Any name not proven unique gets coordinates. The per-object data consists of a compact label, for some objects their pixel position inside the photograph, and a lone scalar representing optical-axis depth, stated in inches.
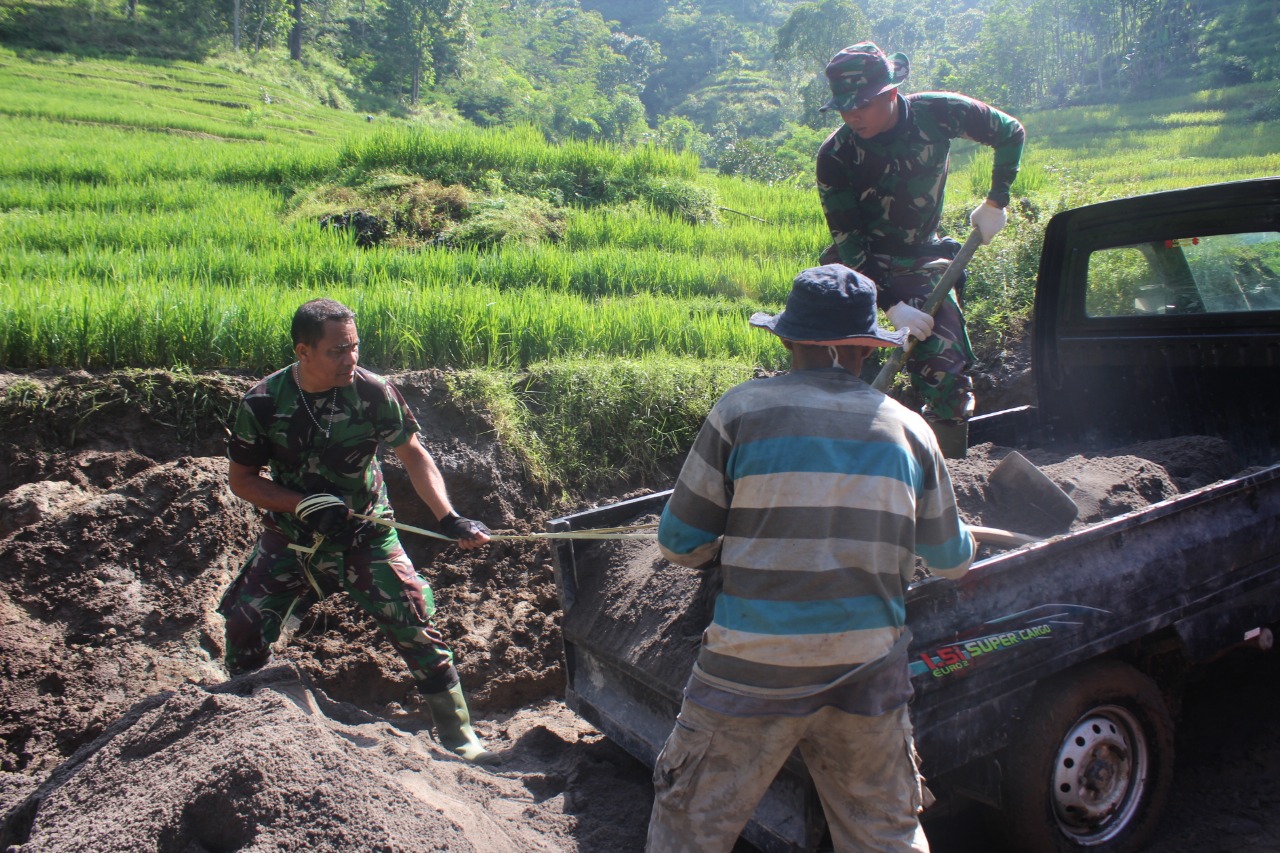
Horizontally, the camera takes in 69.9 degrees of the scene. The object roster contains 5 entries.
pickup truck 99.0
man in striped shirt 80.4
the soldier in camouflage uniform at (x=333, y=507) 128.0
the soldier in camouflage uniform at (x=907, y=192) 150.4
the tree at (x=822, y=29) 2007.9
